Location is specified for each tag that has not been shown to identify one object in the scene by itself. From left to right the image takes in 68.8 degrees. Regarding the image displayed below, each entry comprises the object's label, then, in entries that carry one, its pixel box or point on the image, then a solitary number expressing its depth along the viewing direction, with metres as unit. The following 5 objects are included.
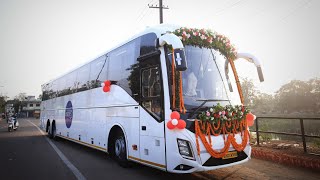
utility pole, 19.11
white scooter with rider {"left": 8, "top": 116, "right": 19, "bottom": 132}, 21.85
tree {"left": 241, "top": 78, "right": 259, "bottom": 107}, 53.30
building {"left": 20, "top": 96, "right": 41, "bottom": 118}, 104.56
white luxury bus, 4.80
